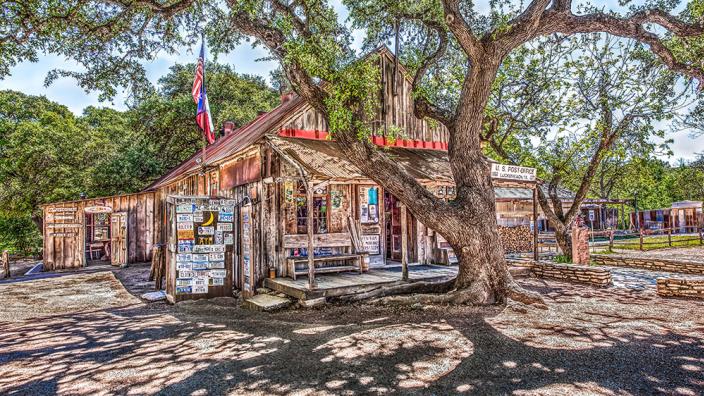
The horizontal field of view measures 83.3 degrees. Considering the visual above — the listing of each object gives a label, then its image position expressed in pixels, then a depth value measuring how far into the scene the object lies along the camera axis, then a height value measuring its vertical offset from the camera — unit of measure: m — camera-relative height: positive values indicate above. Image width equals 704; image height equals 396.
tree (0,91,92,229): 17.52 +2.80
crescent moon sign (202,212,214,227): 8.78 -0.01
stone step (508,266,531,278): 10.86 -1.64
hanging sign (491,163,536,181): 9.10 +0.96
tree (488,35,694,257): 11.06 +2.80
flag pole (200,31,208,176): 9.42 +4.32
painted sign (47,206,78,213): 15.14 +0.65
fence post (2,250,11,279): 13.55 -1.27
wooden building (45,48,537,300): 8.64 +0.60
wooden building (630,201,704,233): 28.34 -0.79
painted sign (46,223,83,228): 15.19 +0.02
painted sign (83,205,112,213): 15.95 +0.65
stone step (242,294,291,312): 7.62 -1.64
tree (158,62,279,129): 22.18 +7.89
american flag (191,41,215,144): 9.18 +2.86
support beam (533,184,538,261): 10.81 -0.25
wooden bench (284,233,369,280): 9.05 -0.91
